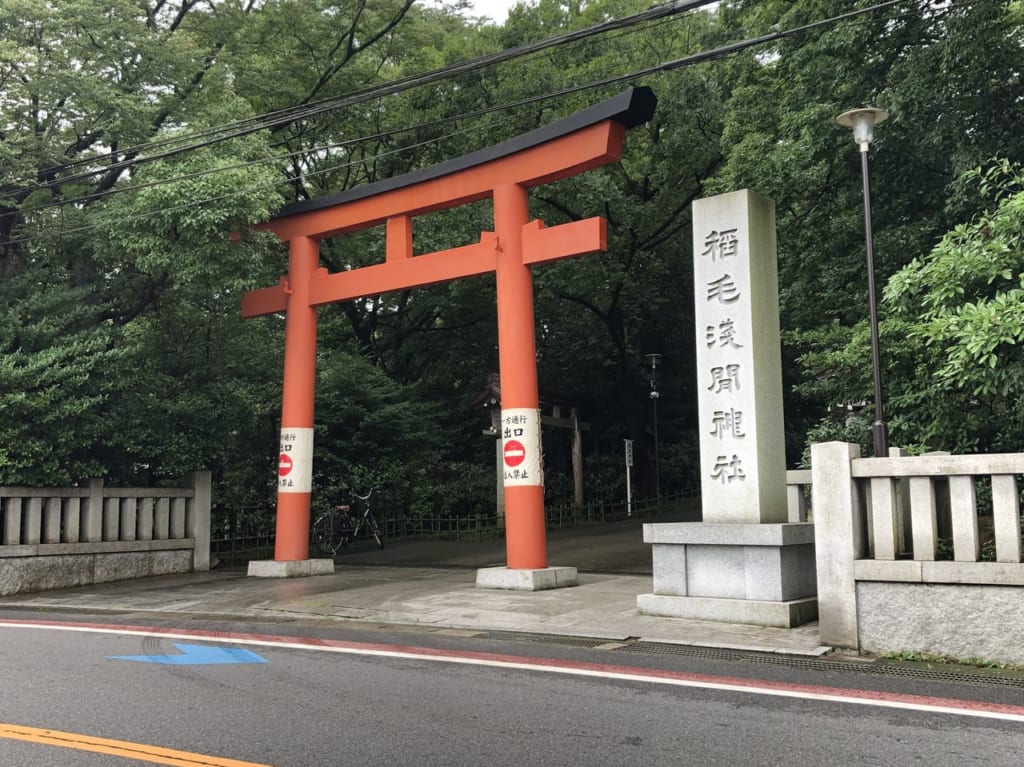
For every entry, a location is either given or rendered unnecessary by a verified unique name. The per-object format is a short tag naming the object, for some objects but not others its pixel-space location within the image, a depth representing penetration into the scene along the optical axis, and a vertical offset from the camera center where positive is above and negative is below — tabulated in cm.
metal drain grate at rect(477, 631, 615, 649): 822 -159
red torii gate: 1218 +343
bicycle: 1797 -100
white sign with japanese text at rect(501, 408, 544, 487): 1233 +46
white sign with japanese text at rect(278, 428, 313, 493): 1482 +33
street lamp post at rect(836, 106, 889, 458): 886 +282
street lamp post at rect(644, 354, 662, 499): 2701 +261
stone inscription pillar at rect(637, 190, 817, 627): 884 +21
